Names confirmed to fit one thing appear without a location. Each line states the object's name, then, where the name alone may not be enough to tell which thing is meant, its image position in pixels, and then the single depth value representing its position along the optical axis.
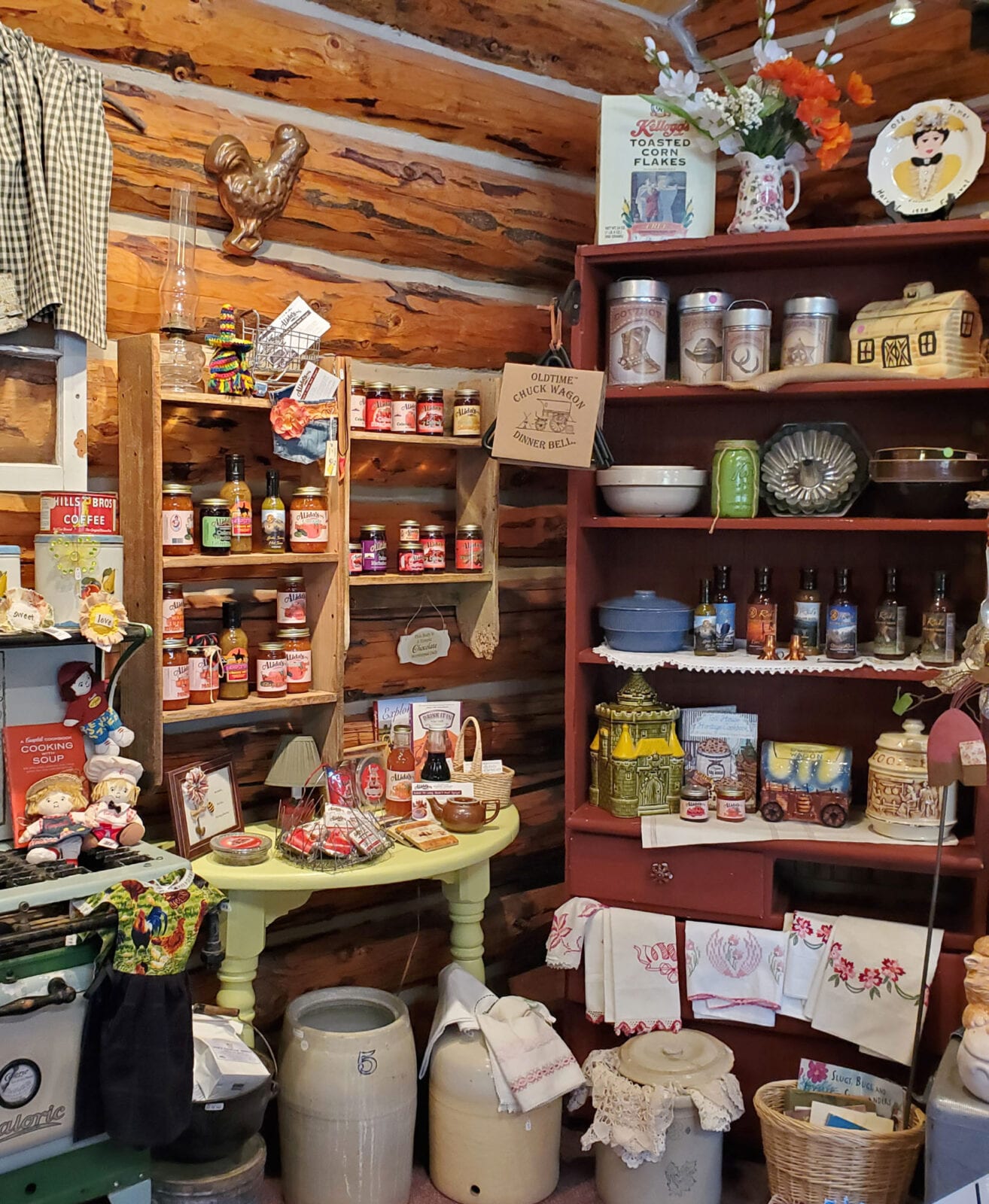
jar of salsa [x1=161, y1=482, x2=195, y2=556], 2.28
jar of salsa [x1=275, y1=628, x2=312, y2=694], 2.50
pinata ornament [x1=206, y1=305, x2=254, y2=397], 2.32
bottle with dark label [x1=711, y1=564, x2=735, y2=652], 2.65
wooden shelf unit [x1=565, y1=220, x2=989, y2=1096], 2.46
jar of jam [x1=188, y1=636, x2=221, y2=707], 2.35
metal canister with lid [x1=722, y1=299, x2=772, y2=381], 2.54
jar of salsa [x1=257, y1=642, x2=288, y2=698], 2.46
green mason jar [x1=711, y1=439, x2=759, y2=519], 2.58
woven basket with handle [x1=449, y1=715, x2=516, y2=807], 2.62
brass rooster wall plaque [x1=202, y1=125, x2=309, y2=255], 2.45
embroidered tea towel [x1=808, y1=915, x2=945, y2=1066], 2.33
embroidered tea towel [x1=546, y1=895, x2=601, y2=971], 2.55
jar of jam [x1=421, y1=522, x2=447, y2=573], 2.70
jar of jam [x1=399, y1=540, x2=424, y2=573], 2.68
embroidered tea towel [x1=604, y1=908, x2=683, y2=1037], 2.50
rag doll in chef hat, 2.05
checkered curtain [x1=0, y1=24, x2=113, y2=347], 2.11
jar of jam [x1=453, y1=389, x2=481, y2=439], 2.71
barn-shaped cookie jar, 2.43
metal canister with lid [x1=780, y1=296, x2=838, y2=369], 2.55
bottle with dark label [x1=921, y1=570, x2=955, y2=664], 2.49
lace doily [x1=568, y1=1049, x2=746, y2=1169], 2.22
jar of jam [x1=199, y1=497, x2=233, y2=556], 2.33
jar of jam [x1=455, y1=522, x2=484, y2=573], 2.77
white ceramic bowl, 2.62
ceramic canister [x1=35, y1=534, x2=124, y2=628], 2.09
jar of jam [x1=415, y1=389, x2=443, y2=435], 2.67
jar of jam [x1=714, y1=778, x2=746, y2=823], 2.58
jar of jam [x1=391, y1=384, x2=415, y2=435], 2.63
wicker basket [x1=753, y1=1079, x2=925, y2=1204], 2.14
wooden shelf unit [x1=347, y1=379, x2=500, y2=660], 2.71
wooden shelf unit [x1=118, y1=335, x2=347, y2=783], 2.23
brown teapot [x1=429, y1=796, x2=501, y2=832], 2.50
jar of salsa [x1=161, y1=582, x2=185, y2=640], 2.29
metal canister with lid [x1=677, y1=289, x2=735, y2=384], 2.59
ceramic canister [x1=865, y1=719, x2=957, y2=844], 2.46
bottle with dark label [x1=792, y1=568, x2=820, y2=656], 2.62
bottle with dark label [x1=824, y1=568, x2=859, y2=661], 2.54
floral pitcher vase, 2.50
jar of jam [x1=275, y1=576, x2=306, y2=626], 2.51
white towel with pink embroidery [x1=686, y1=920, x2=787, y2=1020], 2.46
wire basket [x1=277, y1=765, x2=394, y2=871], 2.28
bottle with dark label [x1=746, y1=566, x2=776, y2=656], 2.63
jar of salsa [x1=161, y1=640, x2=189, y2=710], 2.28
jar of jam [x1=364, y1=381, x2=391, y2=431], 2.60
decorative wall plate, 2.42
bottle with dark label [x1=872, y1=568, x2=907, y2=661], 2.56
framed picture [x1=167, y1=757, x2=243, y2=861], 2.30
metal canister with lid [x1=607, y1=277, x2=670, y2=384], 2.61
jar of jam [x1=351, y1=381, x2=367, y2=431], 2.59
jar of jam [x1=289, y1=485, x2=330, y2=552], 2.47
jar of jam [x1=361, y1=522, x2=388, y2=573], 2.63
